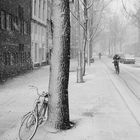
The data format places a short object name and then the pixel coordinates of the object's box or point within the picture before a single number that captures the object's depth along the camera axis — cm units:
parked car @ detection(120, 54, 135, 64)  4818
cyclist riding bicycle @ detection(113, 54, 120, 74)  2638
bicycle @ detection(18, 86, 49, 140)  732
